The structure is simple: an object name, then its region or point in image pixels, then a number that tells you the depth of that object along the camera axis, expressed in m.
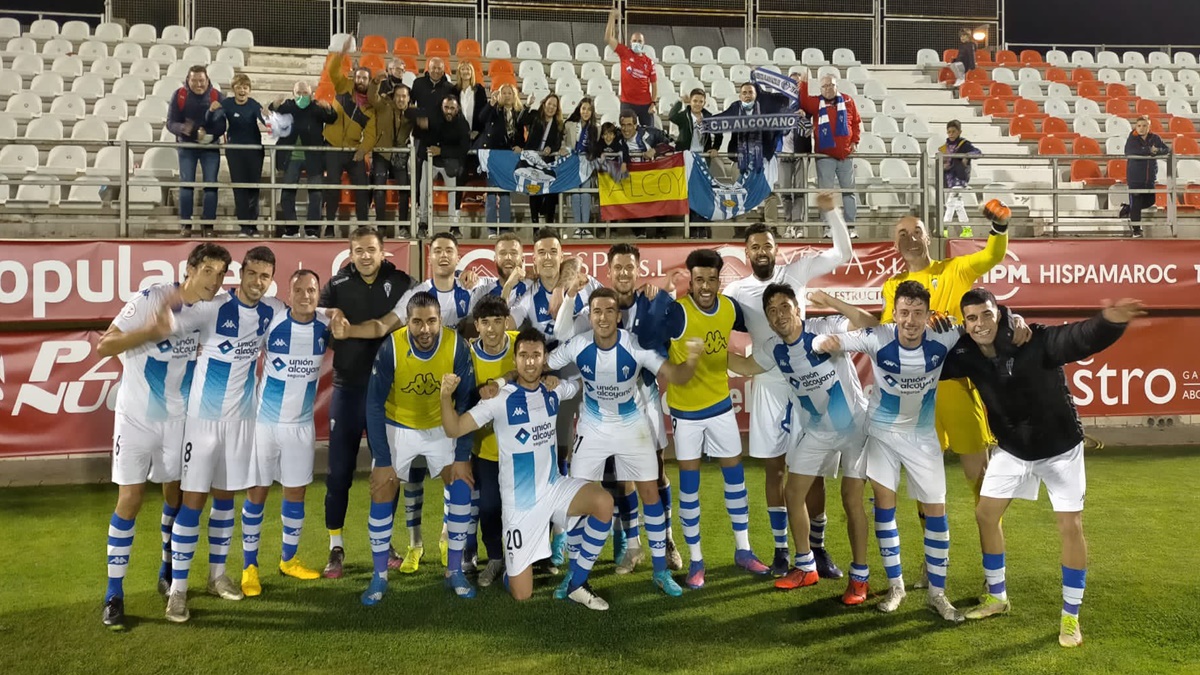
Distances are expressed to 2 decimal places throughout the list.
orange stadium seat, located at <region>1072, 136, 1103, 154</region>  14.88
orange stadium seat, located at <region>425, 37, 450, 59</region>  16.50
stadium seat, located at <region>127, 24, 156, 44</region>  15.54
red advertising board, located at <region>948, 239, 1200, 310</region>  9.68
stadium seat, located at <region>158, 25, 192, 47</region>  15.72
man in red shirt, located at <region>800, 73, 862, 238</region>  9.89
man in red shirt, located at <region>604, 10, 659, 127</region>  10.13
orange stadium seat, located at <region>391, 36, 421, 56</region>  16.09
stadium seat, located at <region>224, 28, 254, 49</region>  16.02
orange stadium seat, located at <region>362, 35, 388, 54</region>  16.39
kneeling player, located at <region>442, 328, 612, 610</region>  5.08
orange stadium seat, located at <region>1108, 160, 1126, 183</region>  14.64
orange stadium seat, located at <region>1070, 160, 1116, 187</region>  14.60
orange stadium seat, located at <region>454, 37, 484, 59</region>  16.50
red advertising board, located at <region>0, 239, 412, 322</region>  8.10
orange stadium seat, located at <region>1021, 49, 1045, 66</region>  19.38
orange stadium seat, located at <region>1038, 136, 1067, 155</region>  15.07
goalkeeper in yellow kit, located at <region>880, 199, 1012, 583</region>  5.27
